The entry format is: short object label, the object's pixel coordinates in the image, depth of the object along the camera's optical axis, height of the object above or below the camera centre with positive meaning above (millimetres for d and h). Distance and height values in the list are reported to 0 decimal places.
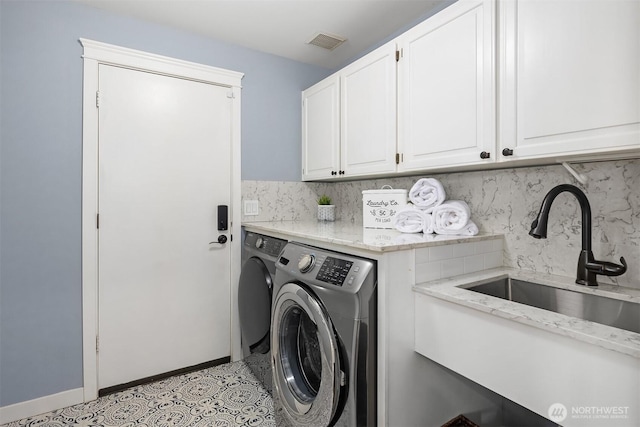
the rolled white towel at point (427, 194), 1727 +97
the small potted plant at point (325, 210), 2658 +14
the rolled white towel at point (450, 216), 1633 -21
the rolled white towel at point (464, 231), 1627 -95
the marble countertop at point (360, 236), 1312 -119
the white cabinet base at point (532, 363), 847 -467
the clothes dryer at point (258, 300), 1975 -574
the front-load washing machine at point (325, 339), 1262 -552
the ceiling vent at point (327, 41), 2380 +1284
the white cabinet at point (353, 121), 1911 +622
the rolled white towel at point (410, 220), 1697 -42
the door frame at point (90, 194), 2010 +108
